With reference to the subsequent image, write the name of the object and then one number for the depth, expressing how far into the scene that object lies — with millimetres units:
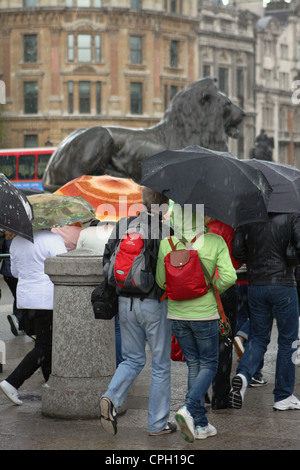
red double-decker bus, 36438
